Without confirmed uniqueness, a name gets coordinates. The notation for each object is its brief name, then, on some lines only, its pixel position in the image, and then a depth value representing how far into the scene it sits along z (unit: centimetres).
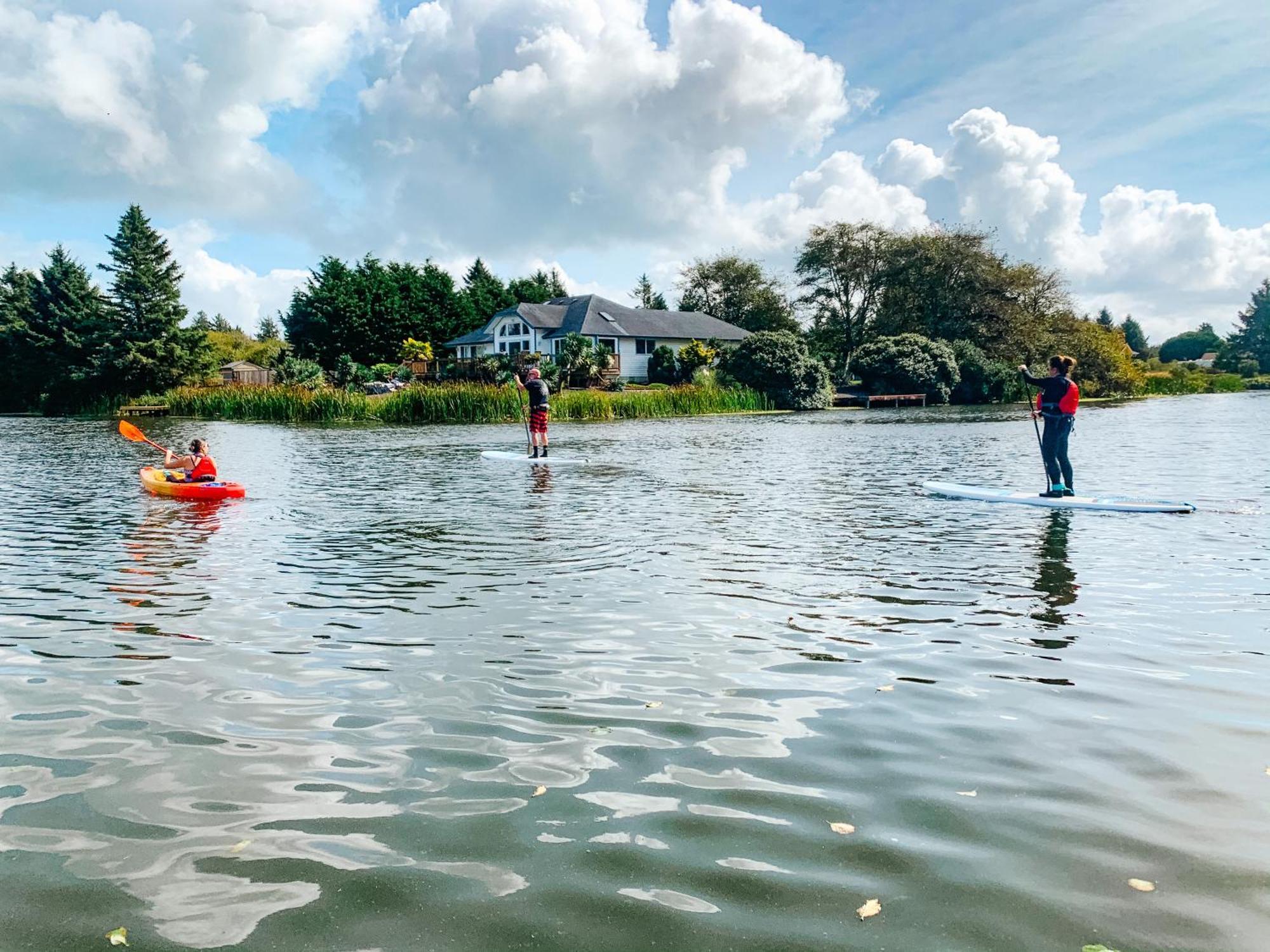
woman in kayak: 1641
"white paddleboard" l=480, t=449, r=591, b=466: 2252
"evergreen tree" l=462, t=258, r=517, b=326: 9056
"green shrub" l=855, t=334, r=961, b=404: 6544
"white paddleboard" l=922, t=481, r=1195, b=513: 1353
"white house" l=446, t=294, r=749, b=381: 7438
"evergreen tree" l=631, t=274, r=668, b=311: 12988
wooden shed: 8181
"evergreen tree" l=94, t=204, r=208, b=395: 6606
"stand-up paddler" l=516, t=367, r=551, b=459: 2339
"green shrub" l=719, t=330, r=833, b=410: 5653
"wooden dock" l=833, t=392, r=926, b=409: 6347
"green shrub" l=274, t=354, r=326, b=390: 5697
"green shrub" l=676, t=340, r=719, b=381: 6819
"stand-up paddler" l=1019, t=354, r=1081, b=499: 1462
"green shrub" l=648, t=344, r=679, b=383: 7075
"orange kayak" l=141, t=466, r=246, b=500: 1625
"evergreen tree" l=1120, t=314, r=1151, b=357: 15300
